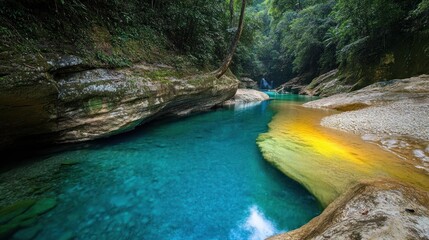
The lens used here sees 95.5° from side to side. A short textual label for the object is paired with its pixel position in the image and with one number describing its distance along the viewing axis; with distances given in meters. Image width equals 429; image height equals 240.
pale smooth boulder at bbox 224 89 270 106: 15.69
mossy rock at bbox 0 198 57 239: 2.50
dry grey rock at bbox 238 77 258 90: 34.22
